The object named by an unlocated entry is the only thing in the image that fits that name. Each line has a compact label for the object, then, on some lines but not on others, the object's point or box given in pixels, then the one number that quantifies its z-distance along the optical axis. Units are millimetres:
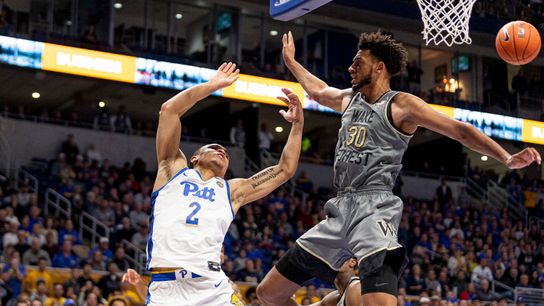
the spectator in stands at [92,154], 23047
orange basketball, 10820
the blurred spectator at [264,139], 26797
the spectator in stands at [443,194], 27422
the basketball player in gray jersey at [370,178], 5812
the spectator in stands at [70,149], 22094
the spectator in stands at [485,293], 20172
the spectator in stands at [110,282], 14852
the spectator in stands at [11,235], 15969
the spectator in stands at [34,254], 15680
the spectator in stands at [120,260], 16500
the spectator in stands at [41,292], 13906
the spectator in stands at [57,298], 13717
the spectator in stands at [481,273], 21156
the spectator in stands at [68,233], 17000
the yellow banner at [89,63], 20453
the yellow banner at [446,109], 23891
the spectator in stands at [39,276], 14742
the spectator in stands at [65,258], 15930
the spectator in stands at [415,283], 19141
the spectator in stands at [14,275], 14281
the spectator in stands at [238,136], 26406
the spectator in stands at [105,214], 19094
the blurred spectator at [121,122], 25250
